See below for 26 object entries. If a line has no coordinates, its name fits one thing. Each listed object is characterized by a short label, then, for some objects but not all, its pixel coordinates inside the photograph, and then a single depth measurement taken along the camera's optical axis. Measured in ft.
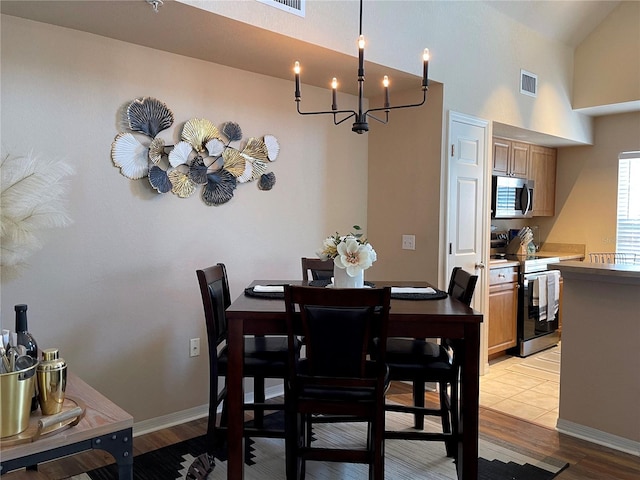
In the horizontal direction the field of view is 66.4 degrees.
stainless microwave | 15.25
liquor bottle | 4.64
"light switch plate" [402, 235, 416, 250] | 12.35
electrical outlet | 10.07
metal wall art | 9.02
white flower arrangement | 7.39
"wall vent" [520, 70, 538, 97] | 14.05
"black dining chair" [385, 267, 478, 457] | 7.63
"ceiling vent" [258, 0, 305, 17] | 8.49
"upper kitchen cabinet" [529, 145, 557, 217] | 17.47
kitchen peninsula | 8.80
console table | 3.98
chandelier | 7.06
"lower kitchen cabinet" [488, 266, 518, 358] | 14.11
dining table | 6.89
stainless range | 14.98
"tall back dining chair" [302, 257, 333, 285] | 10.32
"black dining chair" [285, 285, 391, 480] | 6.38
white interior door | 12.12
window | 16.92
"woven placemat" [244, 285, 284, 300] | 7.91
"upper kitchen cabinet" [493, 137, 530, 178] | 15.58
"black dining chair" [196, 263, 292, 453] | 7.73
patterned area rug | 7.97
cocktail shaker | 4.44
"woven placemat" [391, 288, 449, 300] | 7.90
